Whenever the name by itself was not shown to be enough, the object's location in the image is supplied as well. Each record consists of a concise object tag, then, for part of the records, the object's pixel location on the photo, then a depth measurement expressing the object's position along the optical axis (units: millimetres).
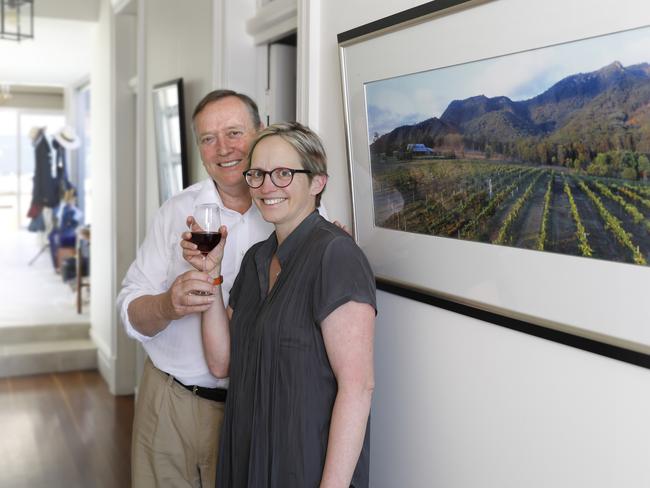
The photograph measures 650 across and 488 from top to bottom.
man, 2141
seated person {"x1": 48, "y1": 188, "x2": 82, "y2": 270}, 10664
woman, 1531
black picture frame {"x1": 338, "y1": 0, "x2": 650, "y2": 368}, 1216
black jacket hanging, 11836
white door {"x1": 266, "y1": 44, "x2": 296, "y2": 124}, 3211
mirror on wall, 3898
